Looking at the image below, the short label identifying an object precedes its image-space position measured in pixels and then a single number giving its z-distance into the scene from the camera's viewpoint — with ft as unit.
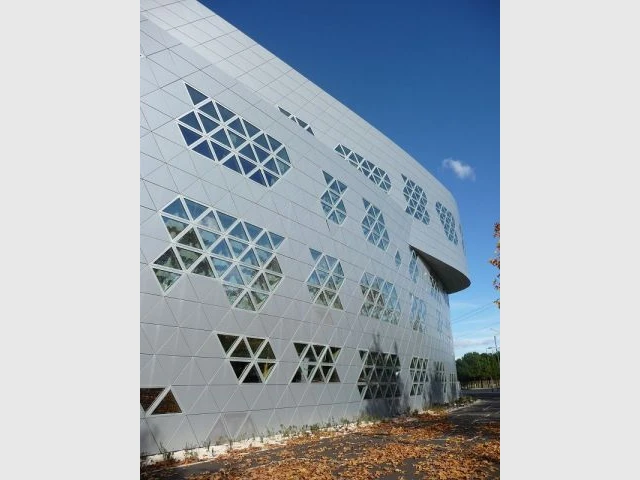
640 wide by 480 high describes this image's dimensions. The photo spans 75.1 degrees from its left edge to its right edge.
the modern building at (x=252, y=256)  39.19
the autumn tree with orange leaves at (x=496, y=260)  50.51
